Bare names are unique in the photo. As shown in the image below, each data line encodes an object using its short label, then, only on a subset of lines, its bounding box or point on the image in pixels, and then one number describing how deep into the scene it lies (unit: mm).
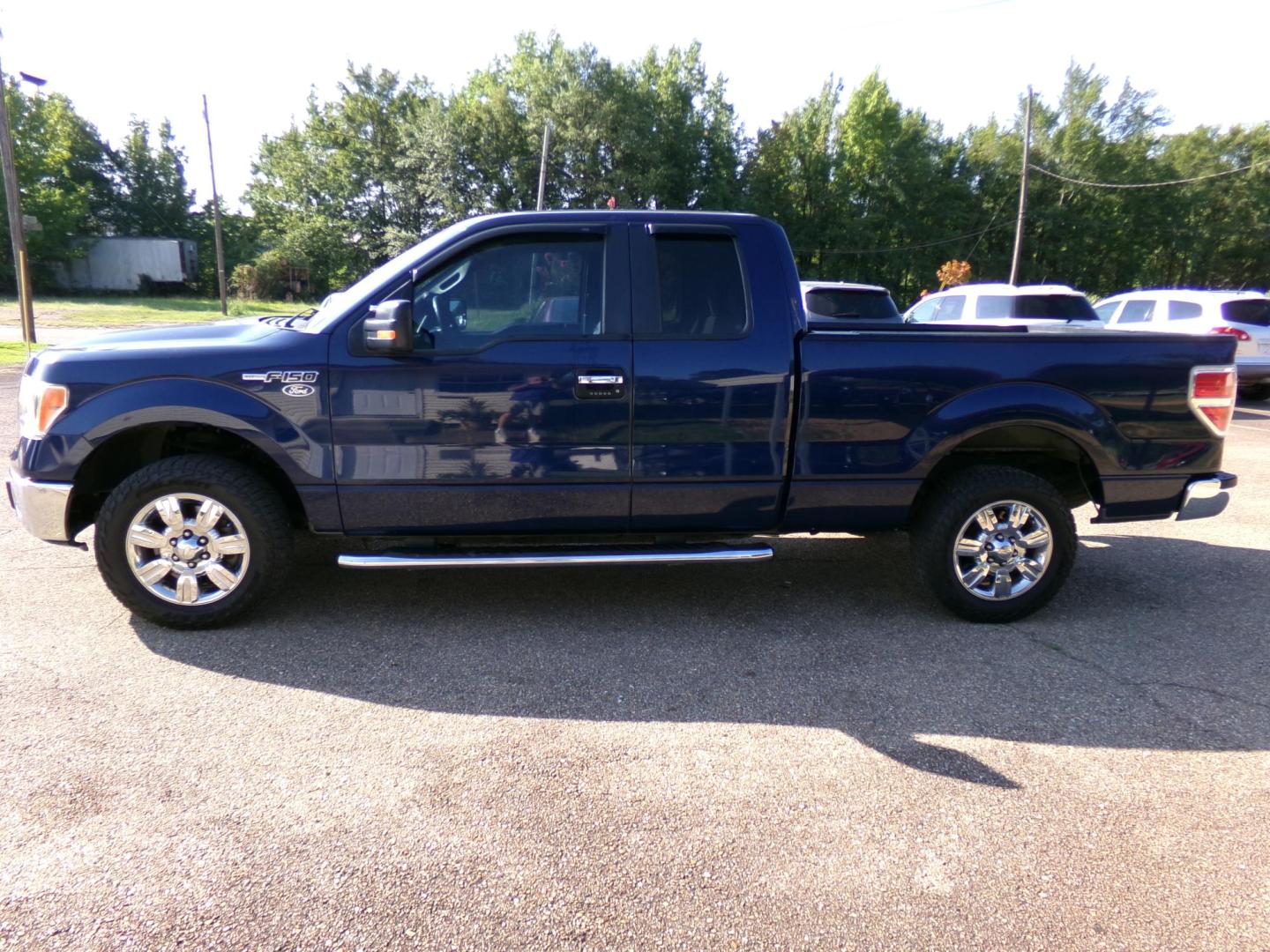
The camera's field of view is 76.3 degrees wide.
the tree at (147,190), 55250
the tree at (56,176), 43156
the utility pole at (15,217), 15898
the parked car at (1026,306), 12352
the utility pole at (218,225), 30430
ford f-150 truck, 3742
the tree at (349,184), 45156
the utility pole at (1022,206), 29272
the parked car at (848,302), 11172
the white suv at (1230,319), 13266
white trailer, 44000
